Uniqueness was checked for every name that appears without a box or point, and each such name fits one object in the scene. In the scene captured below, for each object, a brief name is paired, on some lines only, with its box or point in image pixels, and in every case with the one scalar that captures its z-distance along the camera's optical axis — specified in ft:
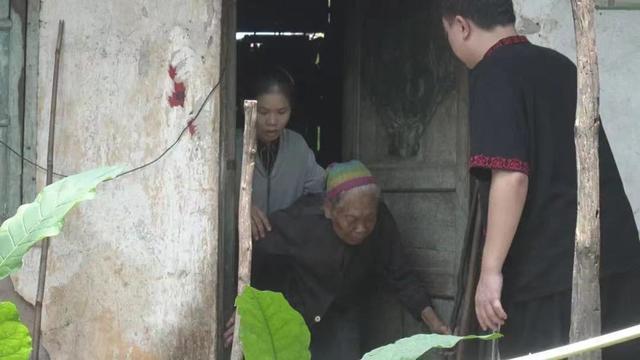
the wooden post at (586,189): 9.78
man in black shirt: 11.89
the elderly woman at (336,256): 17.49
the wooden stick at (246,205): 13.37
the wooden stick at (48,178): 16.52
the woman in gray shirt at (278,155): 18.11
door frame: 16.75
